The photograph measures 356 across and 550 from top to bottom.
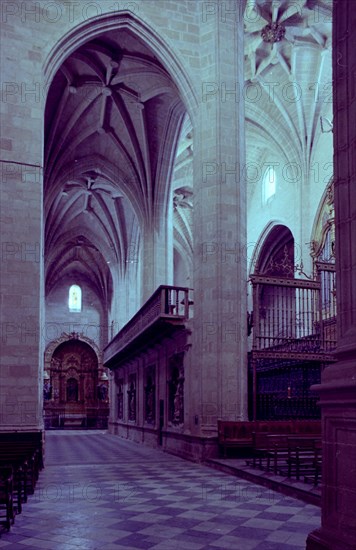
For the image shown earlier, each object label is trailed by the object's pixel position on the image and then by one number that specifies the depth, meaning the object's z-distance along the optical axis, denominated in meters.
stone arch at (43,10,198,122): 16.39
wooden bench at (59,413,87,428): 38.98
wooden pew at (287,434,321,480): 9.77
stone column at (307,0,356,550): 4.30
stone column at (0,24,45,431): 13.90
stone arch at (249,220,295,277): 29.80
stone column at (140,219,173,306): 24.09
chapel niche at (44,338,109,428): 40.69
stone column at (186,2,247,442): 14.73
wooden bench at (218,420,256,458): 13.94
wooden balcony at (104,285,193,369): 16.16
